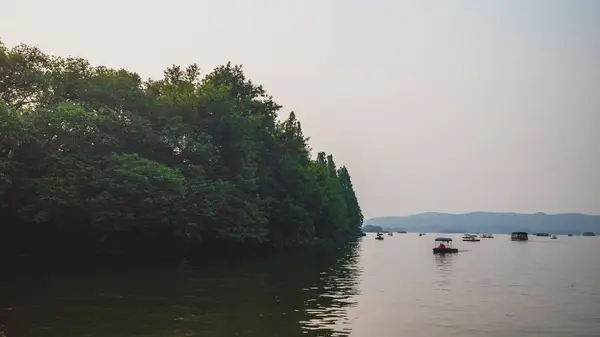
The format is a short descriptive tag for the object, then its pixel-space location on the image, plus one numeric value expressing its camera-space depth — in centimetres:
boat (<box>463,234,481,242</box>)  18798
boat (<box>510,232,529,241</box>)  18709
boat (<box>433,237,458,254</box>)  9500
